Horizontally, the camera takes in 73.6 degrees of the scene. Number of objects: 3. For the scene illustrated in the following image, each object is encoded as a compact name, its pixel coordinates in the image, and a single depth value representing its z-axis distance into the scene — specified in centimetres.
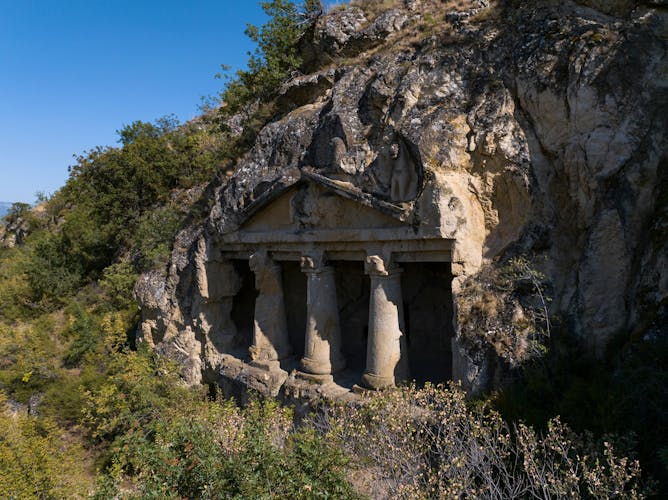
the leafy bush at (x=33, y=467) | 720
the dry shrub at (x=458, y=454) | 450
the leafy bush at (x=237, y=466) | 468
